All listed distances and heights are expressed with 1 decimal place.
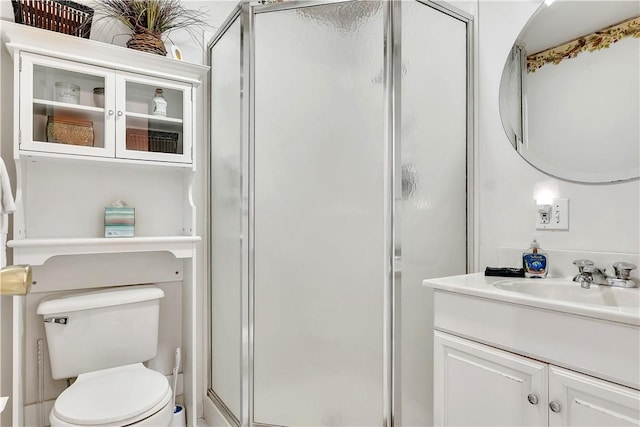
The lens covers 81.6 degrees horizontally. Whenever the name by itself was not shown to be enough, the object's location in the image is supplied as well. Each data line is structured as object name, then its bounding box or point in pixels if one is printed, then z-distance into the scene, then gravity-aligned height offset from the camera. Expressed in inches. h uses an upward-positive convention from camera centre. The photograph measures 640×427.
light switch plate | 54.0 -0.2
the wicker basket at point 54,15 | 59.3 +32.8
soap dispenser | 54.0 -7.0
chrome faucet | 46.7 -7.9
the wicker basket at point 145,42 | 67.5 +31.6
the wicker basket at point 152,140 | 66.2 +13.7
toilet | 52.6 -25.1
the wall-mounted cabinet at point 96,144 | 59.0 +12.1
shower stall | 57.0 +2.2
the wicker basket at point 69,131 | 60.3 +13.8
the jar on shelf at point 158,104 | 68.7 +20.5
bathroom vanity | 34.5 -15.0
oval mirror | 49.3 +18.3
